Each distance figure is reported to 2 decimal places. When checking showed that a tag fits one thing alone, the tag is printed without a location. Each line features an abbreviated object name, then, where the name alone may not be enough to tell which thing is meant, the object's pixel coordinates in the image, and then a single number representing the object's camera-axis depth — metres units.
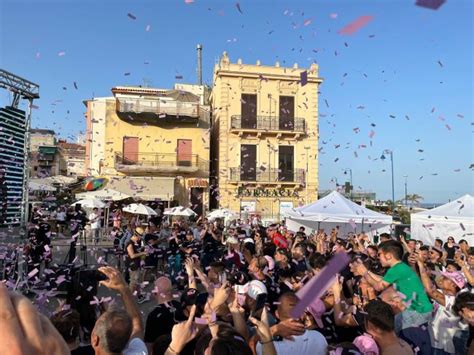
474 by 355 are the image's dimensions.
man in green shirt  3.97
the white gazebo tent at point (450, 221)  11.58
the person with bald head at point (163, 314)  3.35
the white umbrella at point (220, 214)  18.25
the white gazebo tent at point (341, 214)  11.53
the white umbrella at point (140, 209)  15.64
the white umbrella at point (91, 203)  15.25
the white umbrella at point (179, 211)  17.62
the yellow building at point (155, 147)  25.83
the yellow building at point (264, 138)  26.80
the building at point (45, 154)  38.99
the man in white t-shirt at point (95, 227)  16.30
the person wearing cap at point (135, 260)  8.45
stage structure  8.55
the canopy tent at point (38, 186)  17.02
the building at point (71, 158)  40.59
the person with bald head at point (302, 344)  2.61
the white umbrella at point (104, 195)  17.11
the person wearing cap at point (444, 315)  4.33
